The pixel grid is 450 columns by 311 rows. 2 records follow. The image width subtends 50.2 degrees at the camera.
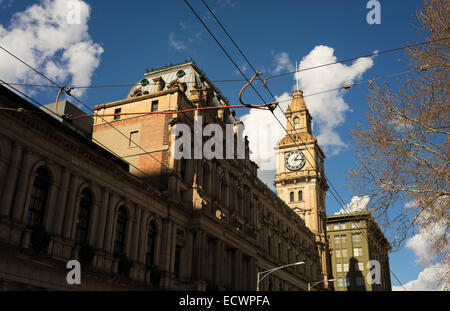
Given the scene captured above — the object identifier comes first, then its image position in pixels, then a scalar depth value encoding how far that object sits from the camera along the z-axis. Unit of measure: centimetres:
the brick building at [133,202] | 2511
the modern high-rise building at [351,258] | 10975
